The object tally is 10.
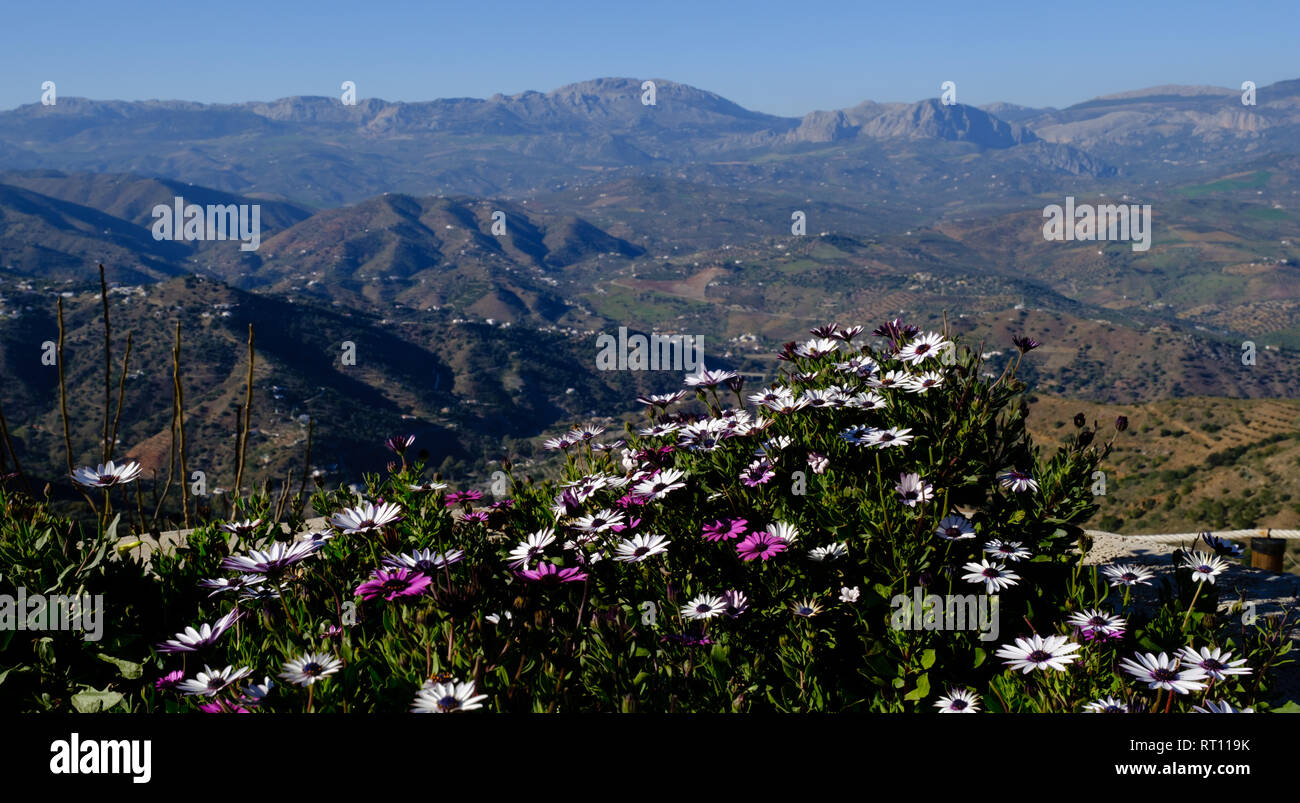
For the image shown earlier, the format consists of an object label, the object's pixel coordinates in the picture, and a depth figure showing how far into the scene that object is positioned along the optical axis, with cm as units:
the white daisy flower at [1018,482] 423
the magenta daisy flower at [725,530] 370
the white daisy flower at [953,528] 376
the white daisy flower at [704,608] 324
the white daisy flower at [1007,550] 375
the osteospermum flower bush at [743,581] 278
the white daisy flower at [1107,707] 249
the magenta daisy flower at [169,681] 272
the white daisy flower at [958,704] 293
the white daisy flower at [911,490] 377
